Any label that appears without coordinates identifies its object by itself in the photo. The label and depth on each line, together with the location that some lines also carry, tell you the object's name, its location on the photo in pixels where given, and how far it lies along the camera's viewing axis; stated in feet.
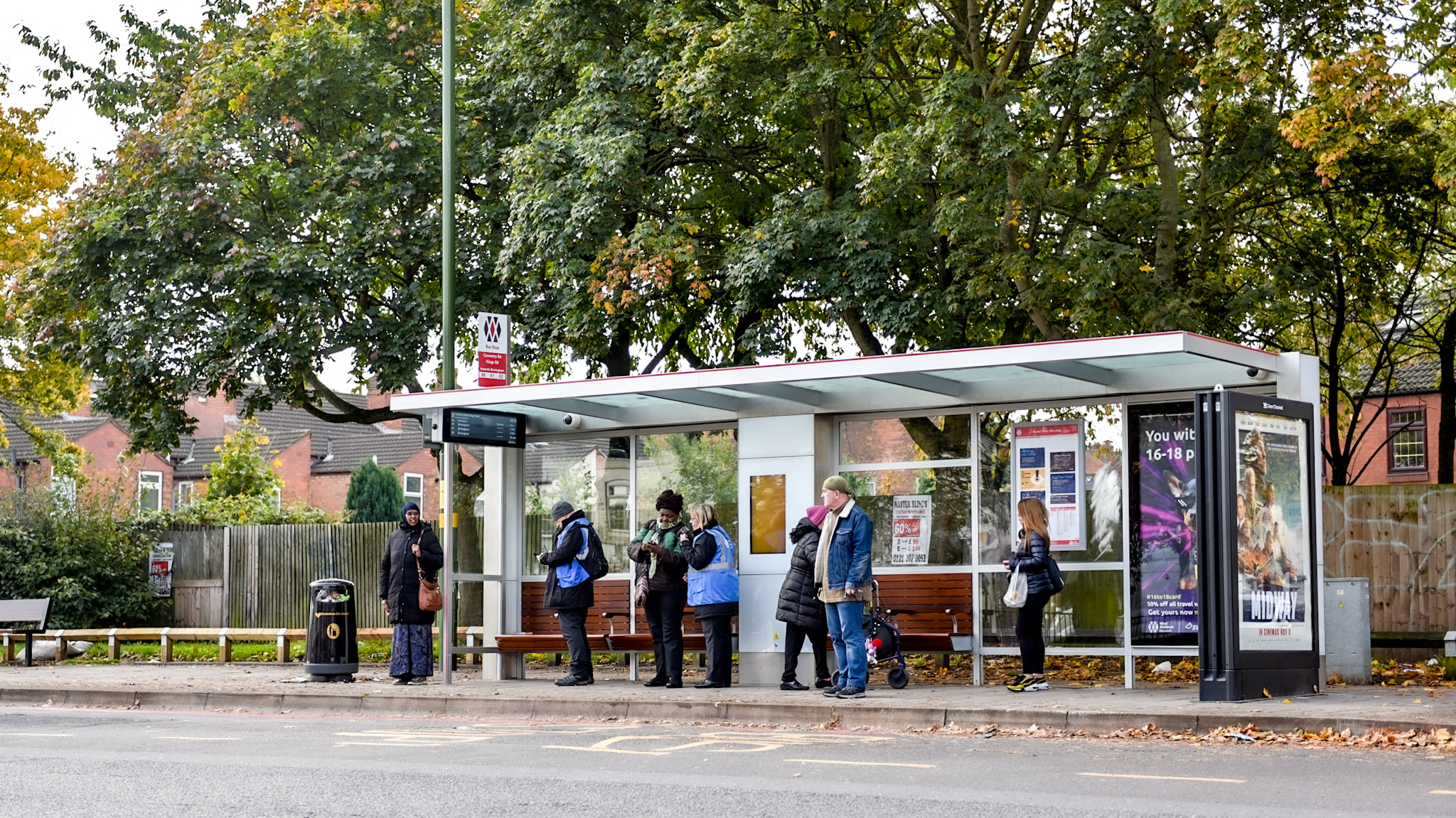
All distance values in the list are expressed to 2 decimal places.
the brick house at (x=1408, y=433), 146.20
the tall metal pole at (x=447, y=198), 56.83
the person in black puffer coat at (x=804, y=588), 41.73
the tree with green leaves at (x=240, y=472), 132.77
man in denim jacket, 39.42
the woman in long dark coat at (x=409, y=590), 49.14
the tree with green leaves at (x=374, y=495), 154.61
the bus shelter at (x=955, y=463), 42.45
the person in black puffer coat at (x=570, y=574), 45.75
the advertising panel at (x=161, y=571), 85.25
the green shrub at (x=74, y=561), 78.79
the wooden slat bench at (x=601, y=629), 48.47
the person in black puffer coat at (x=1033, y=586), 41.45
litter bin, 50.75
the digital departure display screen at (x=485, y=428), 47.83
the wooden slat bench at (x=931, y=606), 44.93
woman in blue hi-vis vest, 43.65
